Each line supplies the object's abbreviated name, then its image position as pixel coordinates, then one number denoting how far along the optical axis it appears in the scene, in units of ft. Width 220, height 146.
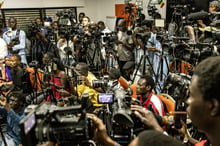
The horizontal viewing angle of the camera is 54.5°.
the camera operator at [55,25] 16.19
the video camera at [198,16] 6.63
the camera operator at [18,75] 10.51
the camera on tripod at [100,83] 6.63
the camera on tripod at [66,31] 10.64
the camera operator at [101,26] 17.52
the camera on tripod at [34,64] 8.61
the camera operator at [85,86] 9.04
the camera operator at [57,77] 8.61
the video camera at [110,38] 12.17
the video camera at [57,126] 3.13
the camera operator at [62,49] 13.74
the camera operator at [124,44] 12.77
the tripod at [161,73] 10.45
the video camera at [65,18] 11.93
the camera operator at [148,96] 6.86
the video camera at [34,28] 13.69
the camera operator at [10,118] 6.58
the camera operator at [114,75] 9.16
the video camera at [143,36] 9.86
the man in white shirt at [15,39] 13.45
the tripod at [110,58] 12.82
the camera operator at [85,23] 13.86
